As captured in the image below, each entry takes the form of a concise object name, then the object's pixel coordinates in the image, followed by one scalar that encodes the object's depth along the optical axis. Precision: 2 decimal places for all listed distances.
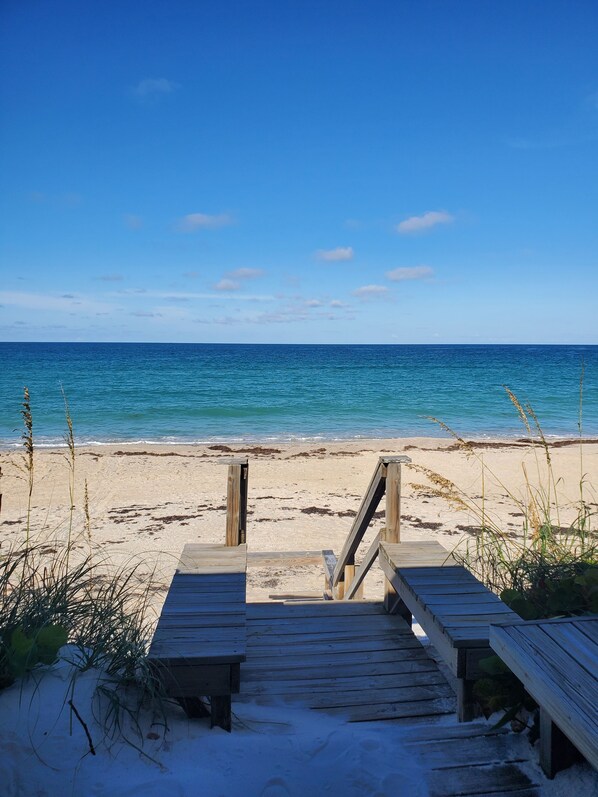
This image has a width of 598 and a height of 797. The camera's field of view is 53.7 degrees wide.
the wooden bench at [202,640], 2.36
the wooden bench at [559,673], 1.62
